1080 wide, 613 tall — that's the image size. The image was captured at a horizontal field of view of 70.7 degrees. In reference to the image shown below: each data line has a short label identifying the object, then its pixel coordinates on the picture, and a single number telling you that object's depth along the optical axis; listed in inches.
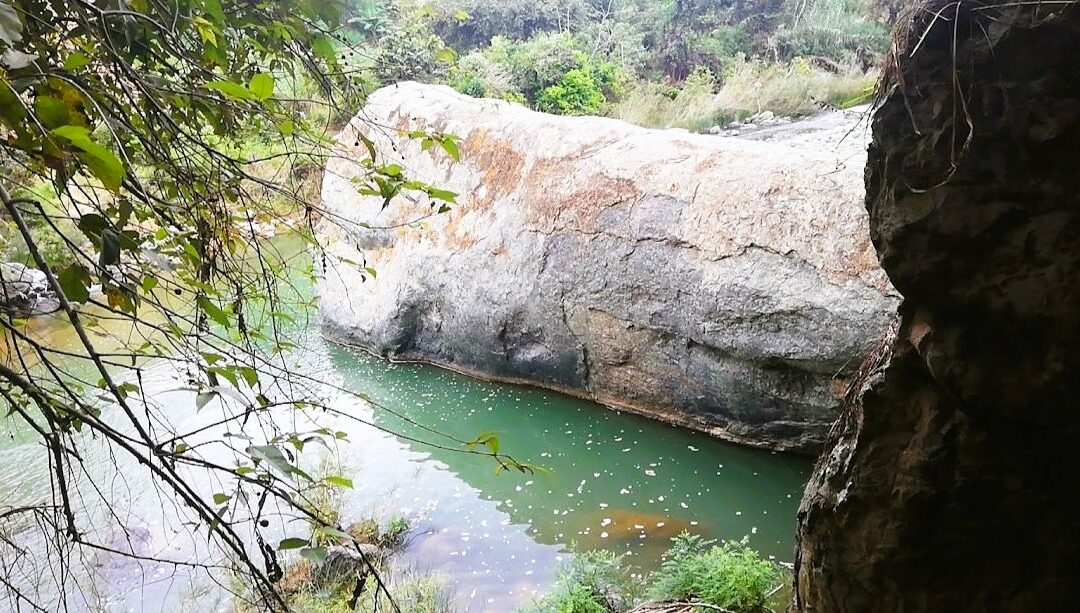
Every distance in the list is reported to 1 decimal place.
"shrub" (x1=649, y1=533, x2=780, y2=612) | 127.5
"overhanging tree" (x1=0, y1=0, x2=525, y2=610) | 32.4
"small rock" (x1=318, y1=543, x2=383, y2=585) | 153.4
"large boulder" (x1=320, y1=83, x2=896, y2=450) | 182.2
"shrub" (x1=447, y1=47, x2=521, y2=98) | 475.8
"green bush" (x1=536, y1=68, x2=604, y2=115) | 506.3
